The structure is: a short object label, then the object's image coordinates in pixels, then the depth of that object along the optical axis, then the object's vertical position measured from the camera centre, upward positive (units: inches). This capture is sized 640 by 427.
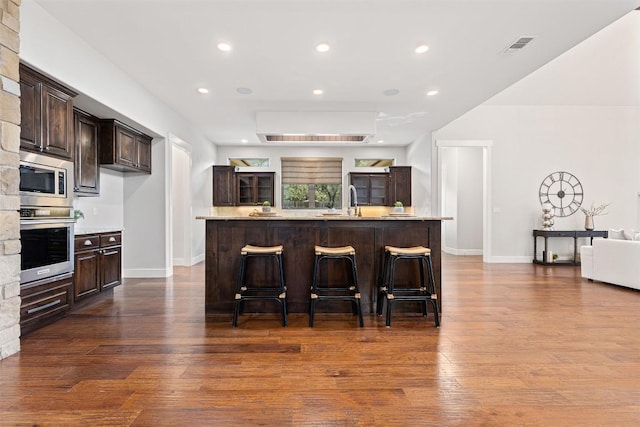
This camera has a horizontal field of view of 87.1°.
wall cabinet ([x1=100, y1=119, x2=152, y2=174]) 174.4 +35.7
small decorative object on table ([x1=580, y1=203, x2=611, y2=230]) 273.3 -1.3
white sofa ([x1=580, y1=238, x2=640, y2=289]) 179.5 -29.2
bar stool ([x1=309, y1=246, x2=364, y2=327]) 122.4 -29.4
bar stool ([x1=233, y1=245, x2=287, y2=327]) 122.5 -29.1
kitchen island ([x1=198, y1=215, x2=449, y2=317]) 136.8 -13.9
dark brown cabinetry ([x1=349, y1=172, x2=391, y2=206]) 326.0 +23.7
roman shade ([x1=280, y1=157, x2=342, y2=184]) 331.9 +41.1
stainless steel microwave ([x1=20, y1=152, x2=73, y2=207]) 110.3 +11.4
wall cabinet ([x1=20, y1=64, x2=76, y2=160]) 109.9 +34.7
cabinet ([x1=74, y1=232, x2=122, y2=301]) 144.2 -23.7
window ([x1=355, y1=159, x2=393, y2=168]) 339.9 +49.6
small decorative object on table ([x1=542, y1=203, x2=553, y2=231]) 271.0 -6.0
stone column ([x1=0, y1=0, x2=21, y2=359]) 94.0 +9.8
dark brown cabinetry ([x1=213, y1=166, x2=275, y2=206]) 317.4 +23.8
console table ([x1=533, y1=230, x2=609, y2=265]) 264.2 -19.2
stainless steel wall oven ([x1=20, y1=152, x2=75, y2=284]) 110.3 -1.4
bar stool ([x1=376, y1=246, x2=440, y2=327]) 123.6 -29.0
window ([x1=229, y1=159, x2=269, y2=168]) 339.3 +49.7
